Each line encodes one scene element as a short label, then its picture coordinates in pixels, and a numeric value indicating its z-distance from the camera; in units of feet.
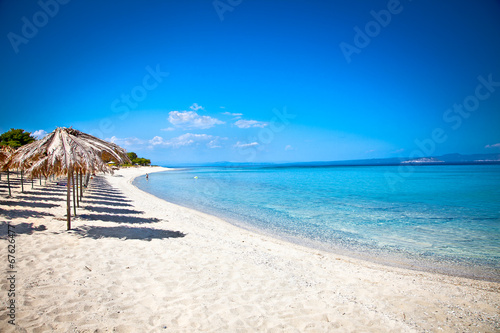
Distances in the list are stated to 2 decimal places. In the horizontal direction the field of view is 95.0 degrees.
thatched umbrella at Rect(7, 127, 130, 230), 22.50
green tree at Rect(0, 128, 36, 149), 109.50
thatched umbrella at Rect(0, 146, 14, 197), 48.35
